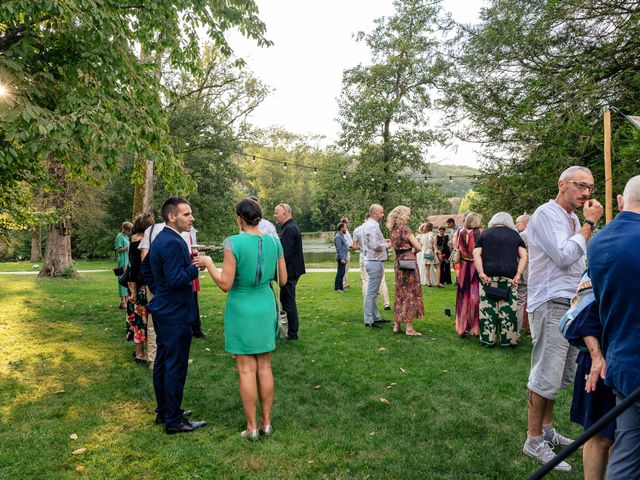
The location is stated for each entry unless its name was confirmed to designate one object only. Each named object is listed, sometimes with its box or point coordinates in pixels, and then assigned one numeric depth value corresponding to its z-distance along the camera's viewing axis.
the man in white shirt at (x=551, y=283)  3.43
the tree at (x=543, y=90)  8.76
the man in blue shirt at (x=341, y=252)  12.85
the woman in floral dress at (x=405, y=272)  7.48
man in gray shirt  7.91
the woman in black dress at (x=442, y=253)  13.88
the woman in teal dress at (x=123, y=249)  9.24
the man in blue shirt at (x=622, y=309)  2.10
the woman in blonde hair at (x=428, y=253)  13.88
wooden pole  3.54
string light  30.12
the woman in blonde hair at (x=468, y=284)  7.44
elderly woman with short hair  6.50
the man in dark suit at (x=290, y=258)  7.25
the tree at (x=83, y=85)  5.21
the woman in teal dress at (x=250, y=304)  3.84
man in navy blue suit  4.02
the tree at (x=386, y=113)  29.81
